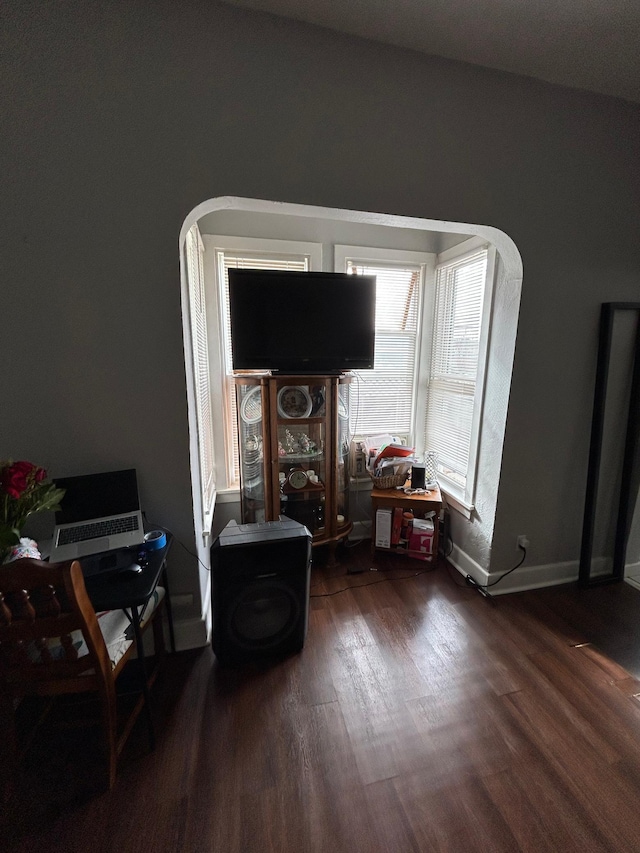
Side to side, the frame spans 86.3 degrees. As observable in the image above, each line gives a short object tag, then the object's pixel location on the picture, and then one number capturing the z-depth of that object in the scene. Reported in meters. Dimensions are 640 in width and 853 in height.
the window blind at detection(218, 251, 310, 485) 2.37
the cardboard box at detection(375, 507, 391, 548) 2.47
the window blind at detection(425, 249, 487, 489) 2.33
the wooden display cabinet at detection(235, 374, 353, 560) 2.15
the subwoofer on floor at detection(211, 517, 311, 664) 1.54
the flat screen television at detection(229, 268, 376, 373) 2.00
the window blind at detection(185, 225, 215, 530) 1.85
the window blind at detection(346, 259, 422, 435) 2.69
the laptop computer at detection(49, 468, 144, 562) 1.35
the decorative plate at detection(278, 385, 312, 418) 2.17
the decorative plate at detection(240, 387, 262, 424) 2.20
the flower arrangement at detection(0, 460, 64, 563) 1.01
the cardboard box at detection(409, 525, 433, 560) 2.45
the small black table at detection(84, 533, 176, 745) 1.11
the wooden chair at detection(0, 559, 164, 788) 0.93
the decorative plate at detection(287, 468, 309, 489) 2.31
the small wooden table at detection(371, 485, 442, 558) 2.41
